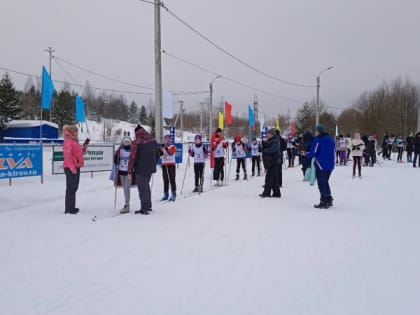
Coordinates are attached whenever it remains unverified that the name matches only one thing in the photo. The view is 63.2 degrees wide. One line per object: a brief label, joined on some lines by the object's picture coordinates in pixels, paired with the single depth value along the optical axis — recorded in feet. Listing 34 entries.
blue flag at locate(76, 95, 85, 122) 76.48
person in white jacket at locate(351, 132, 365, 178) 47.29
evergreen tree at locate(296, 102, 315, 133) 171.73
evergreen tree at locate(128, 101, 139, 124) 434.30
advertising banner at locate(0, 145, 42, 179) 33.14
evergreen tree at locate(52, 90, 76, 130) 220.84
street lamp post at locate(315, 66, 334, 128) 99.35
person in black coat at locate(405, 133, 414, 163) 75.99
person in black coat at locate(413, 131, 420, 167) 64.51
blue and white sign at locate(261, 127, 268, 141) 64.88
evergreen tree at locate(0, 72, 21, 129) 165.89
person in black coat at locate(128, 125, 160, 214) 24.79
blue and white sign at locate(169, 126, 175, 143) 67.82
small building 149.07
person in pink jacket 24.59
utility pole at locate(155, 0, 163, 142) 47.37
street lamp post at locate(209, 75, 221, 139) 107.06
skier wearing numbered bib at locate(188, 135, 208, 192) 36.19
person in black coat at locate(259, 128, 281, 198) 32.42
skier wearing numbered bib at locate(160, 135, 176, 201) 30.58
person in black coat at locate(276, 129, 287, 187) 34.49
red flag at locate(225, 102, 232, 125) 67.00
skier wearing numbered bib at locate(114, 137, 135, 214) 25.55
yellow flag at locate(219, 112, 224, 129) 62.39
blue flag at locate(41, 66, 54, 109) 40.34
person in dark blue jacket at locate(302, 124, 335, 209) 27.14
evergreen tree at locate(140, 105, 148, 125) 381.48
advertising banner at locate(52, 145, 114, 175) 40.50
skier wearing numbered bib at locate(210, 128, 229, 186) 41.01
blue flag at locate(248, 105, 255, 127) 68.71
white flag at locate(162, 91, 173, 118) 51.70
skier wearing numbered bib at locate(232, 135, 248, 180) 45.52
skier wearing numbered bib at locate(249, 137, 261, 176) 50.85
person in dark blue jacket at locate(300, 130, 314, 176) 42.82
